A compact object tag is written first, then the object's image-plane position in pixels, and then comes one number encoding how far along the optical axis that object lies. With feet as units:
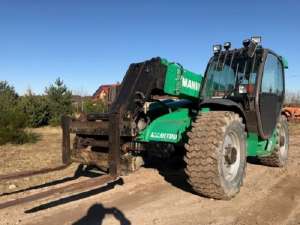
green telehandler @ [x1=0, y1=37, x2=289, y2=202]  12.19
